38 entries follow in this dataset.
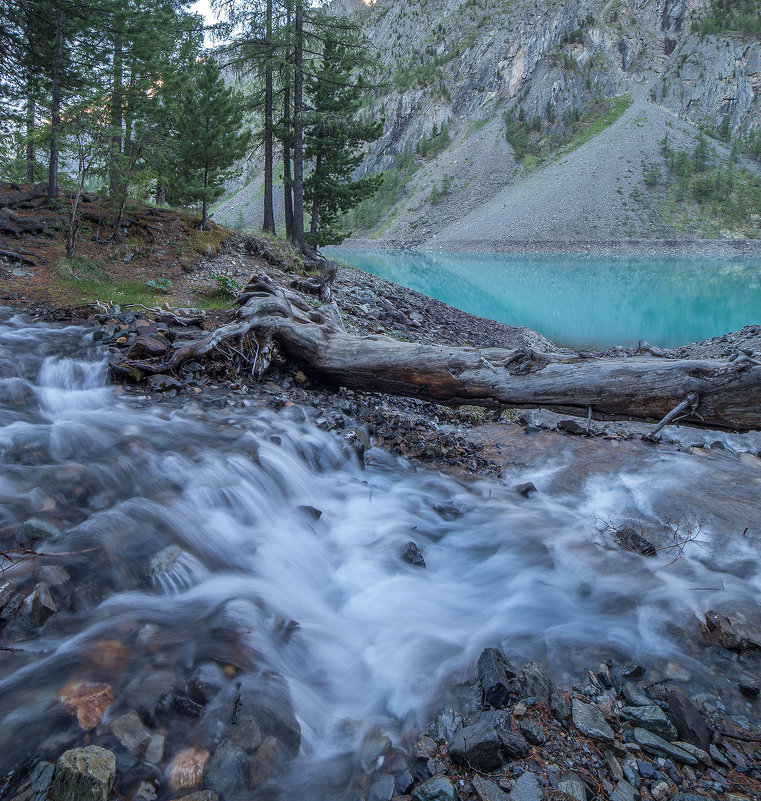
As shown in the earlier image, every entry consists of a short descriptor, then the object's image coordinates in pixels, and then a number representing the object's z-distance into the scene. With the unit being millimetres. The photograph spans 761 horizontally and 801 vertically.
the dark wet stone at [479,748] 2244
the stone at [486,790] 2078
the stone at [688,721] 2486
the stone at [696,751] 2377
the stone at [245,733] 2412
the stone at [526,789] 2090
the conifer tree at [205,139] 12742
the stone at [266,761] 2295
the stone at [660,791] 2174
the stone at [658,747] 2357
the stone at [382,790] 2234
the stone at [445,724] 2553
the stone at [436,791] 2119
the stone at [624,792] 2156
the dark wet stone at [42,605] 2857
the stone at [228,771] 2197
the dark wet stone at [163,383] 6449
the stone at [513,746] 2297
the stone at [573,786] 2111
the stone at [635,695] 2771
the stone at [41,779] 1949
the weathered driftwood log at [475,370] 4672
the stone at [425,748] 2428
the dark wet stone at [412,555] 4379
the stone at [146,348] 6766
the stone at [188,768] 2164
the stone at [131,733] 2232
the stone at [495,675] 2732
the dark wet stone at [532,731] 2417
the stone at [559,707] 2611
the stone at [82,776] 1947
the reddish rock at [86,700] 2321
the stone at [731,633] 3291
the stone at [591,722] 2498
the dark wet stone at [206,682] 2621
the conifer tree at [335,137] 16312
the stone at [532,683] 2744
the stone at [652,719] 2523
